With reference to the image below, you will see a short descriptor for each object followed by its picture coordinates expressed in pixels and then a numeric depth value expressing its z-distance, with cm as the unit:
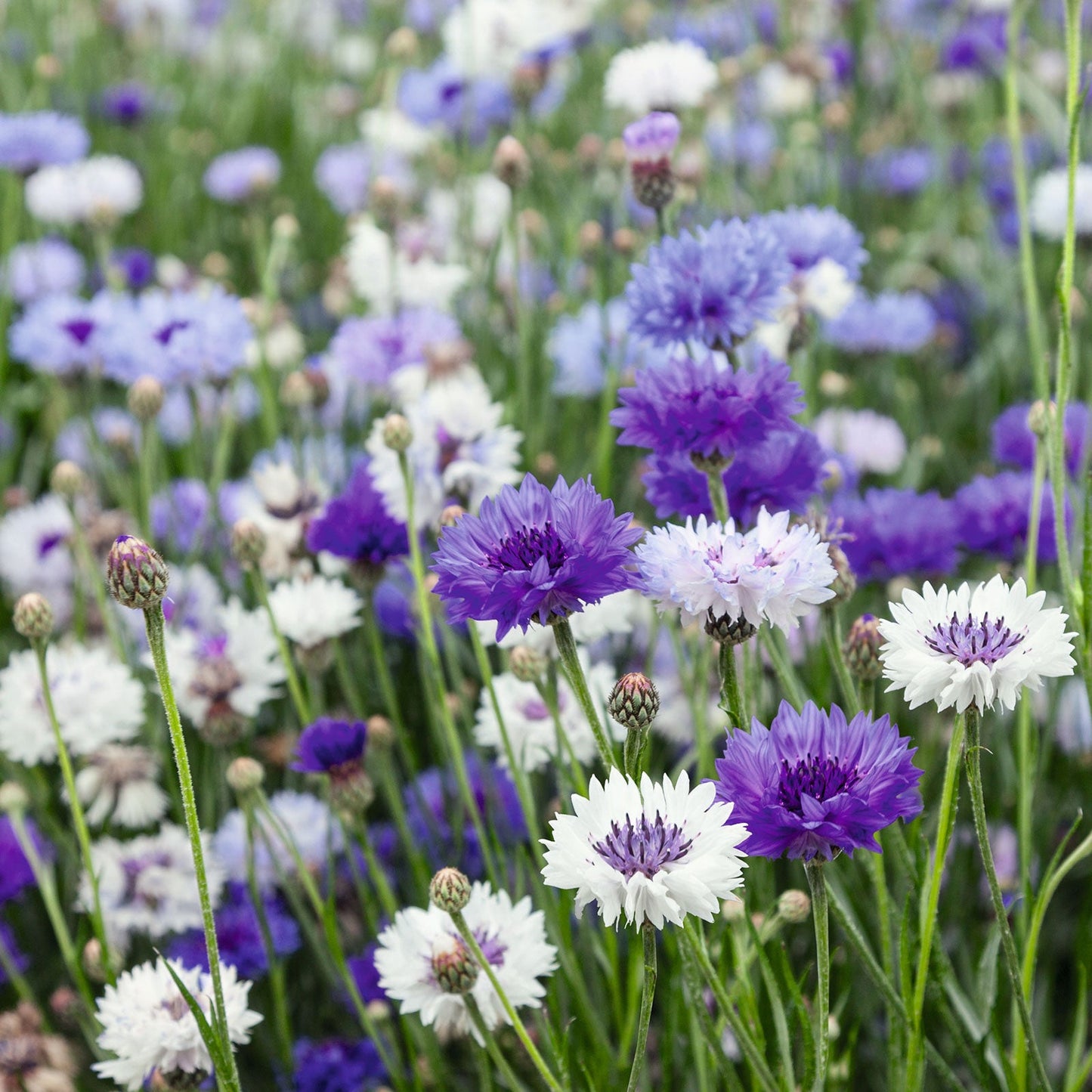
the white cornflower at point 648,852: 66
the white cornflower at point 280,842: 84
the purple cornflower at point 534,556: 68
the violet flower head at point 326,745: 79
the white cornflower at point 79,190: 124
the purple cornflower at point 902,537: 83
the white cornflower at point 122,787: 85
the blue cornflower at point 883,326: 111
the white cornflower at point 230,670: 83
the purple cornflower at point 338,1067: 80
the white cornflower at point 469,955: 74
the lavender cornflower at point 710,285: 77
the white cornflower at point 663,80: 98
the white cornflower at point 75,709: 83
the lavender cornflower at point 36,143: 118
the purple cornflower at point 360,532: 83
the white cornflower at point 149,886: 82
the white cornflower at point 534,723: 82
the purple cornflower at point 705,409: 73
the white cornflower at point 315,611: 83
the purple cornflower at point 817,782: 66
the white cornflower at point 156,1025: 73
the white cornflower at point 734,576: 69
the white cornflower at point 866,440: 100
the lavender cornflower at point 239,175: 130
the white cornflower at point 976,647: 67
